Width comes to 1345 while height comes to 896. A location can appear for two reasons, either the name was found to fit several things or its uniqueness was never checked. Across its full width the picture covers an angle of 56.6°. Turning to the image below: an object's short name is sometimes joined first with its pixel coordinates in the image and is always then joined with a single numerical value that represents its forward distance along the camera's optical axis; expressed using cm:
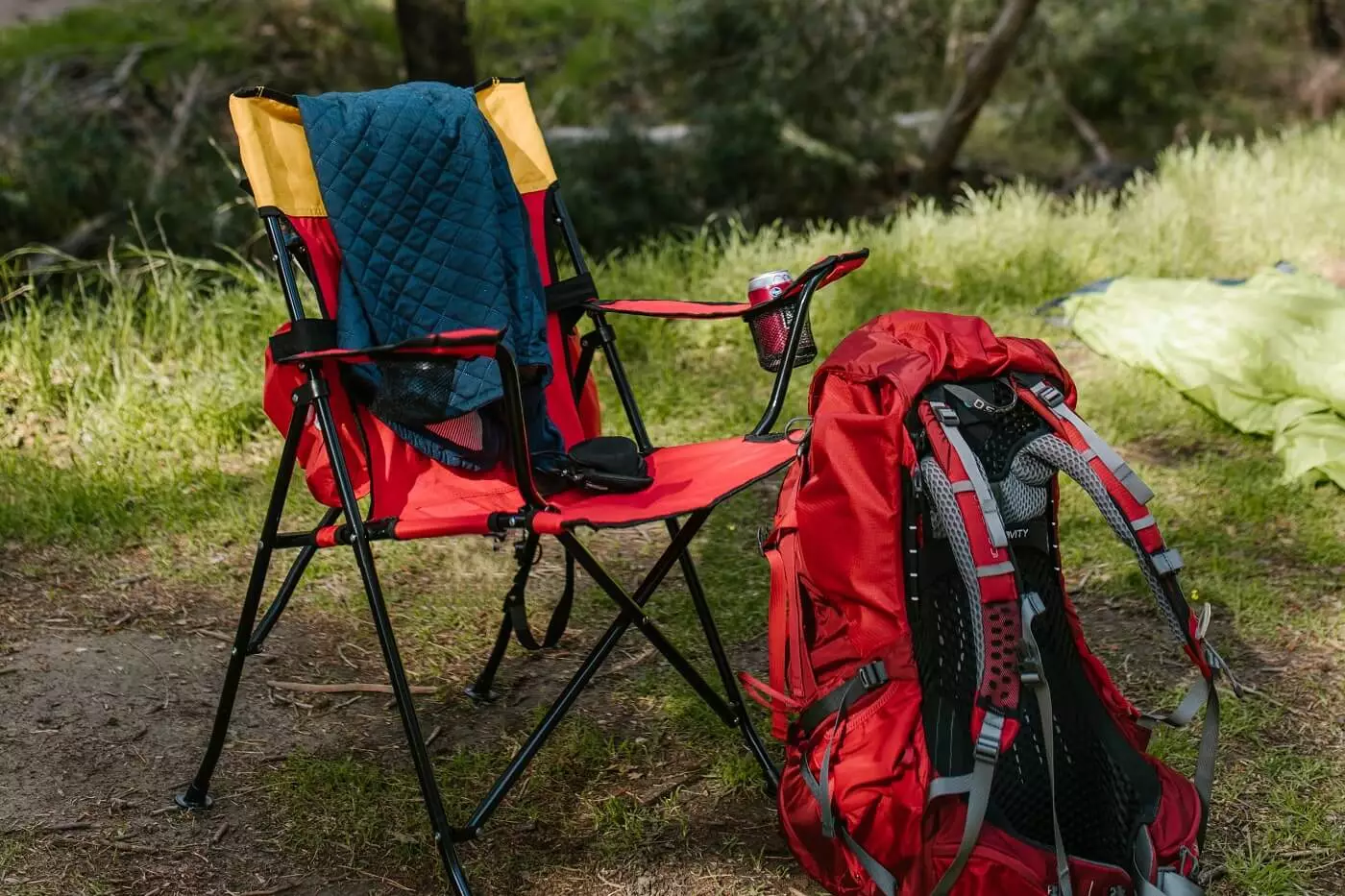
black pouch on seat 216
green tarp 338
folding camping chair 190
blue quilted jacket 224
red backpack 174
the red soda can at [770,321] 230
